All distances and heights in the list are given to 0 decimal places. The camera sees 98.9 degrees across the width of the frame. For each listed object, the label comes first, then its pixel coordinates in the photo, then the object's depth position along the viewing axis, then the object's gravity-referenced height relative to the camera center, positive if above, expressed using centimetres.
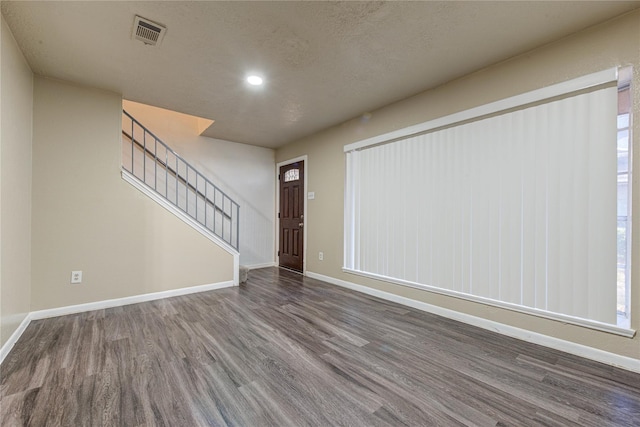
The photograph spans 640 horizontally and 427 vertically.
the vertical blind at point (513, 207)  209 +7
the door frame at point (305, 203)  501 +18
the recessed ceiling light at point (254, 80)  286 +142
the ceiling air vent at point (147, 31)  207 +144
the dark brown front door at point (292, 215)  520 -3
